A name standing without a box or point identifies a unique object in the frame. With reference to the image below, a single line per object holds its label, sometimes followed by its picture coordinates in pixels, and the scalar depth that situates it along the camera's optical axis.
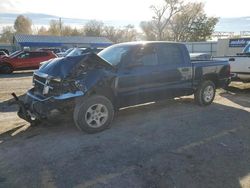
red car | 14.25
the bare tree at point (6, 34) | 59.86
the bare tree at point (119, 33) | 52.35
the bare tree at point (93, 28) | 51.94
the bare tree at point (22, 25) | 63.00
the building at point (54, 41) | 33.39
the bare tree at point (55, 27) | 56.54
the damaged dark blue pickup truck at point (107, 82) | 3.91
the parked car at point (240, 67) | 7.34
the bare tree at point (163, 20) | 39.06
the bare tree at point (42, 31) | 60.21
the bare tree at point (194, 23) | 39.25
